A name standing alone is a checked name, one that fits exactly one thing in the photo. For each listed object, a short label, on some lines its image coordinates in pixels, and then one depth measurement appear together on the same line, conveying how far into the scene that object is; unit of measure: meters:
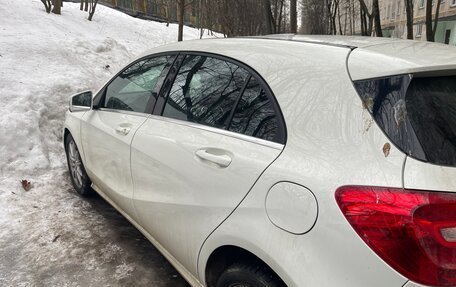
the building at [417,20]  35.62
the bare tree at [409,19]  11.06
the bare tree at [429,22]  9.40
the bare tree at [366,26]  13.56
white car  1.38
